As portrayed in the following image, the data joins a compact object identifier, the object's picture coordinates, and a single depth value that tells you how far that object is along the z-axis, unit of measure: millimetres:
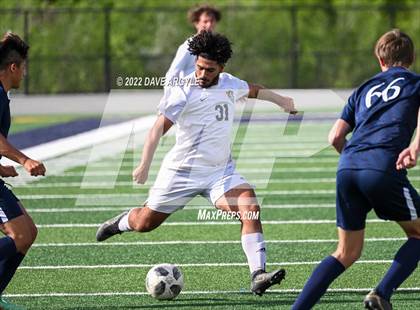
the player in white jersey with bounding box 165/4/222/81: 20391
